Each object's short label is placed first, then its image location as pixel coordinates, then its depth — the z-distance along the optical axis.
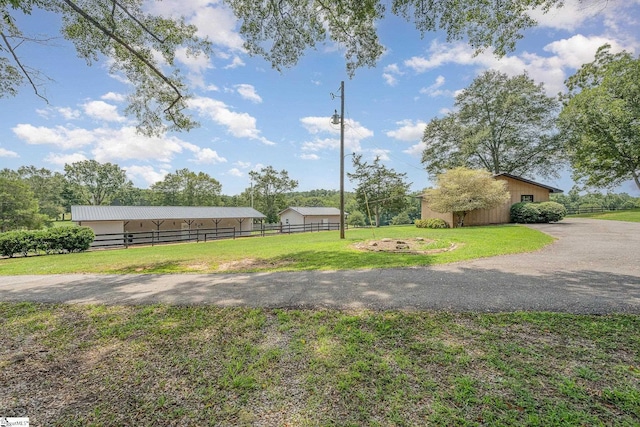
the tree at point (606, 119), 19.52
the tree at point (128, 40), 6.45
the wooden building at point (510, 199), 19.55
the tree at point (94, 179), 48.12
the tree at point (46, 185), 45.19
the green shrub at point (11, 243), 11.67
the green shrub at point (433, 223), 19.09
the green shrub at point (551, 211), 17.09
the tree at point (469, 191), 16.97
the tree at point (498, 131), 25.84
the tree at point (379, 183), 33.12
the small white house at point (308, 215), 34.31
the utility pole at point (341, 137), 13.83
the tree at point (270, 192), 44.53
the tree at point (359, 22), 5.76
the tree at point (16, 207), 29.08
